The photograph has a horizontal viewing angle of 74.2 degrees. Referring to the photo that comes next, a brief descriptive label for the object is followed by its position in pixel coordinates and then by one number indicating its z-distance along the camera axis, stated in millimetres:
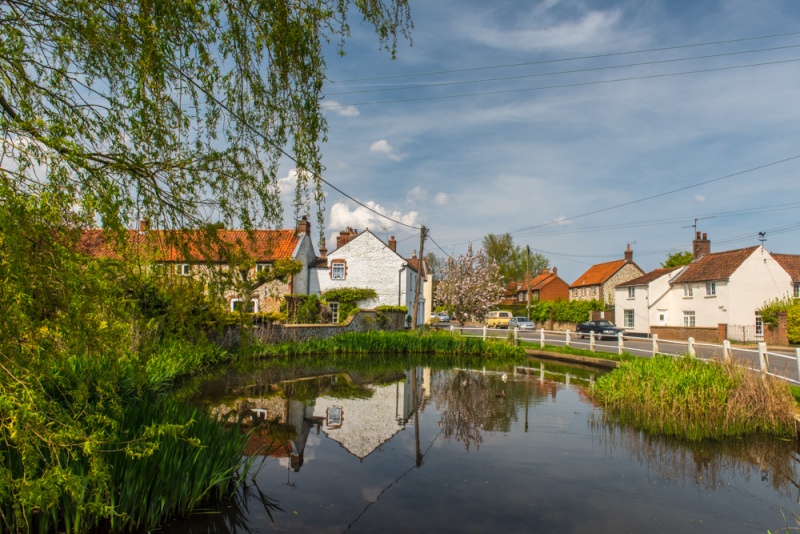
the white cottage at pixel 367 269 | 38875
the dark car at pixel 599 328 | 39688
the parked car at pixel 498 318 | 55347
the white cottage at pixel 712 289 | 36591
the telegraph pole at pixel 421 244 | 33347
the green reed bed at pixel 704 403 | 10648
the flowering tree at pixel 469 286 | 42406
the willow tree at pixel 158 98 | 4266
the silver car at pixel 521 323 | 51934
